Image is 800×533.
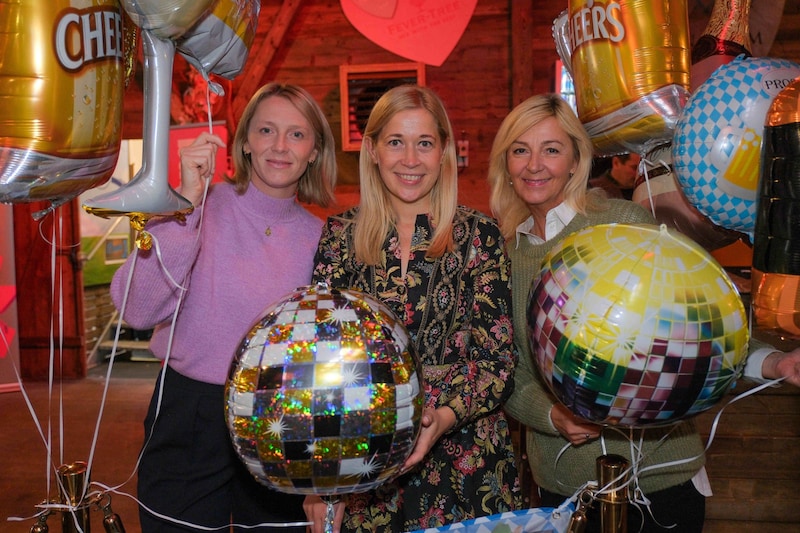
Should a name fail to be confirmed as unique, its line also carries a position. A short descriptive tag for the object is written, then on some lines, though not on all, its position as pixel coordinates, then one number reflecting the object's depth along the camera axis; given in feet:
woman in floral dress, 4.59
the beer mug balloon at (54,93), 3.11
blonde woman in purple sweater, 4.92
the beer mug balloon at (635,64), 4.25
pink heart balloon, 12.46
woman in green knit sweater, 4.51
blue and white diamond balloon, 3.76
